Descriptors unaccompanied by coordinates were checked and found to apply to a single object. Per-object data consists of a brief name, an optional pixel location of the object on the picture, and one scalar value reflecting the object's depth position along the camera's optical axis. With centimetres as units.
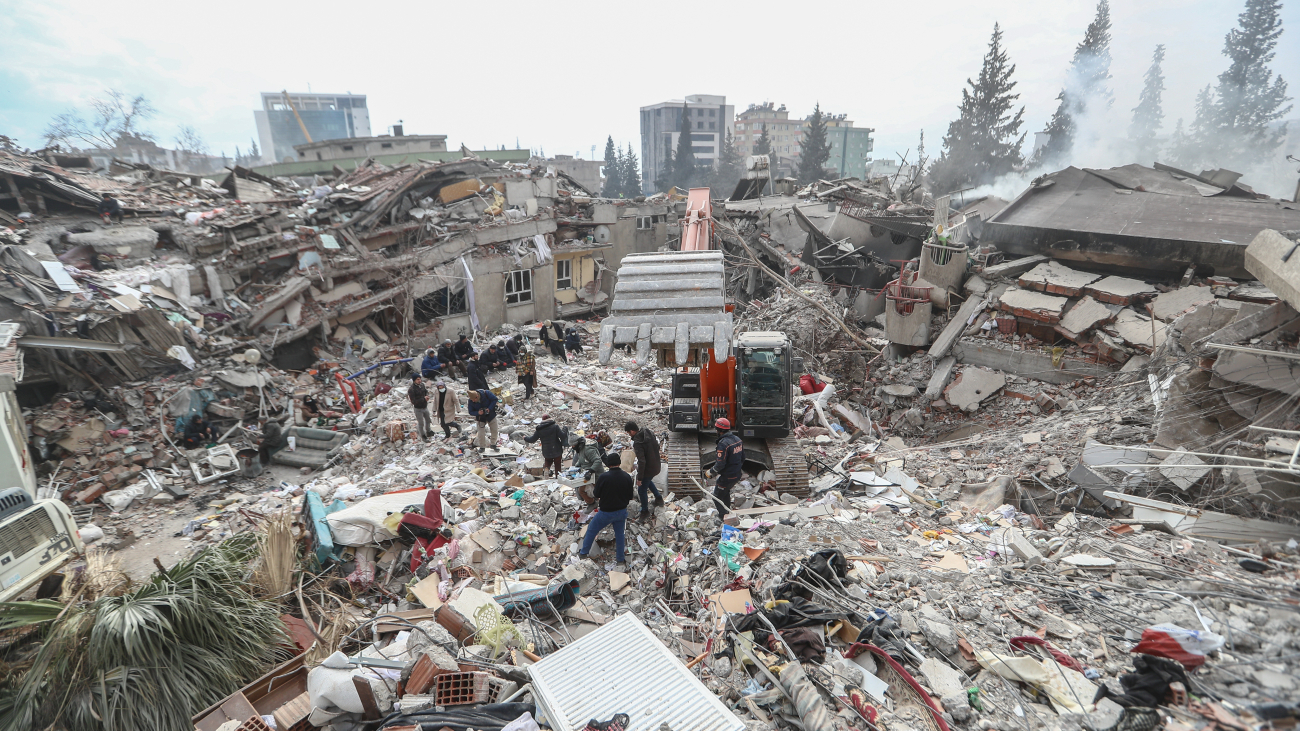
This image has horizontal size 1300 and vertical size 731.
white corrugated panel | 291
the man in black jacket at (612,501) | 555
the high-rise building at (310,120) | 8262
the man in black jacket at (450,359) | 1223
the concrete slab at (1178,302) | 877
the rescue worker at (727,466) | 635
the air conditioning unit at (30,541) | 442
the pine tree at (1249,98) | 3128
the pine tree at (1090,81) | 3572
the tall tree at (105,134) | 2172
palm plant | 363
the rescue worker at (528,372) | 1070
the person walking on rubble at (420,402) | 884
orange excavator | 496
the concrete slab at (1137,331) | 859
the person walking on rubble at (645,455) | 628
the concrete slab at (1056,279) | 997
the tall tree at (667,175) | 5263
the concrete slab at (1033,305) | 972
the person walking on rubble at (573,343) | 1426
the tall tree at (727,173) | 5166
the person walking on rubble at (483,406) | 861
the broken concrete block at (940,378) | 1052
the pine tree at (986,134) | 3538
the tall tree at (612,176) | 5591
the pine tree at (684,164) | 5056
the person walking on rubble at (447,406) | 916
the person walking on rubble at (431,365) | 1124
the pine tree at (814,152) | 4206
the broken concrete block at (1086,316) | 930
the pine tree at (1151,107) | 4047
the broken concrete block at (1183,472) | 549
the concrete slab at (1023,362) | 929
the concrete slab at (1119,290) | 938
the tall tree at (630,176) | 5437
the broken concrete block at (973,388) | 995
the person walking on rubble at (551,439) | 746
